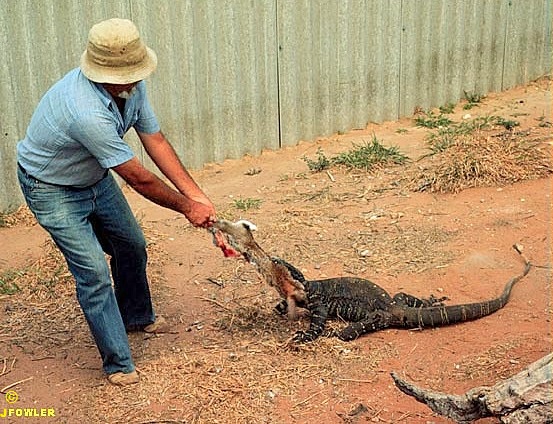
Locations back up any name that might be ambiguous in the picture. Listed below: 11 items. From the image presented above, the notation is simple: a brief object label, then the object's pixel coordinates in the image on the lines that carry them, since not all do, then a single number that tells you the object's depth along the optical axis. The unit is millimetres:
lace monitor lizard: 5152
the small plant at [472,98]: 11023
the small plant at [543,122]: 9270
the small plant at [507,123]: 9148
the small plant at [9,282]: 6082
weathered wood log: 3297
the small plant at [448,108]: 10711
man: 4109
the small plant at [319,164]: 8625
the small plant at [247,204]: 7605
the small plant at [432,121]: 9995
